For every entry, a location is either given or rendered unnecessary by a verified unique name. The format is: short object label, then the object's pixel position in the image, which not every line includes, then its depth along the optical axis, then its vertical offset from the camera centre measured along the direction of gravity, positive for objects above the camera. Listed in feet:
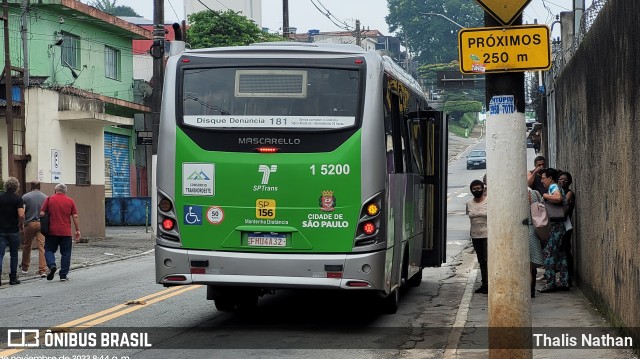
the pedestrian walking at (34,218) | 64.54 -2.11
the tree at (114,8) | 339.57 +60.71
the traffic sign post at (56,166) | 97.60 +1.73
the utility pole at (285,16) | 143.16 +23.16
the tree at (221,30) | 189.67 +28.06
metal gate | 135.13 +2.47
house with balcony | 94.94 +8.85
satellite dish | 134.56 +12.34
